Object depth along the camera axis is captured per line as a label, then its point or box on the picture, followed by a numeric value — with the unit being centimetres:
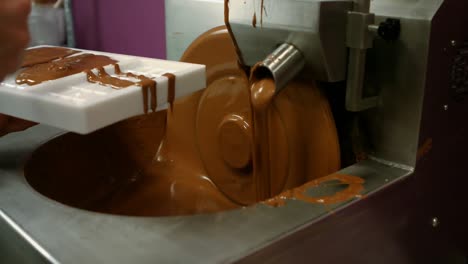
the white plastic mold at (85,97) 68
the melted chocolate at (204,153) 89
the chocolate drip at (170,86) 79
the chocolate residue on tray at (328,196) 73
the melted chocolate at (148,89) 75
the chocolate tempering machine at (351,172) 65
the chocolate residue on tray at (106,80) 77
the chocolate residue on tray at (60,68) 83
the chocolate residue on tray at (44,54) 94
